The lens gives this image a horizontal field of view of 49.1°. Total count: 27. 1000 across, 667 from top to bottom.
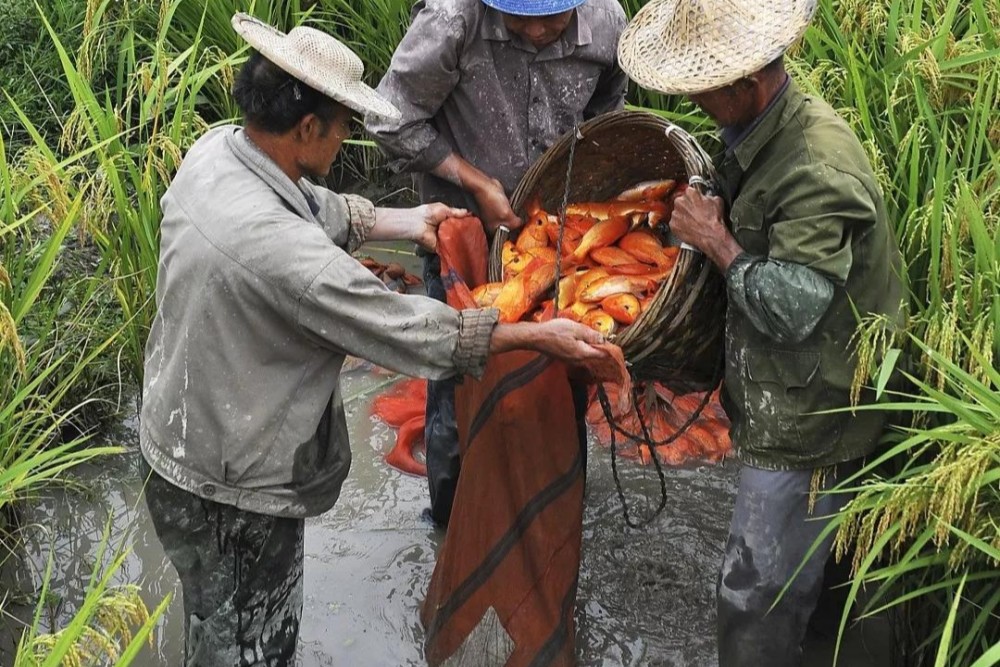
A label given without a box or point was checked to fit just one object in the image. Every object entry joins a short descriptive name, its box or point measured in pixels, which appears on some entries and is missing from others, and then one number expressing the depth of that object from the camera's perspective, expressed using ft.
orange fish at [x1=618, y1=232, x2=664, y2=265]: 10.49
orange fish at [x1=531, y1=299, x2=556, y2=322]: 9.95
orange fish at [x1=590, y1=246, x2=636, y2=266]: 10.48
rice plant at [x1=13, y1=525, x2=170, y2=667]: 6.84
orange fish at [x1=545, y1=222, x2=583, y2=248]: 10.96
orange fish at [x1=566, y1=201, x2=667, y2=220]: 10.94
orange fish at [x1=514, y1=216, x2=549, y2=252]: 10.83
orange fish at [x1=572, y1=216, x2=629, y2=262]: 10.66
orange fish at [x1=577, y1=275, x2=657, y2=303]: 9.89
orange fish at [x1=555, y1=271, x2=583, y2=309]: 10.24
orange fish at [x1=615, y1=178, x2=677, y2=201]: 11.09
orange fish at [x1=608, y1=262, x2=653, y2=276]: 10.30
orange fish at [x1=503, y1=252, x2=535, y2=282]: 10.46
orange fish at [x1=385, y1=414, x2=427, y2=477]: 14.56
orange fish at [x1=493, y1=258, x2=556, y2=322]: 9.87
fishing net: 10.08
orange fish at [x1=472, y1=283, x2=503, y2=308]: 10.06
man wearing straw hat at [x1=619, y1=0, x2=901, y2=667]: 8.60
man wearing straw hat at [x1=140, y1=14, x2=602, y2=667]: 8.28
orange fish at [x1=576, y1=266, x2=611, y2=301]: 10.22
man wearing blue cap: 11.45
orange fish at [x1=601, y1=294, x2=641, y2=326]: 9.58
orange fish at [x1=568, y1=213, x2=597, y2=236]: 11.19
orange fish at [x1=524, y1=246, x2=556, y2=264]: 10.52
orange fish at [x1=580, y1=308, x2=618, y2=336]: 9.51
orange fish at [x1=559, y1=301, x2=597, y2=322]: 9.84
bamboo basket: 9.32
